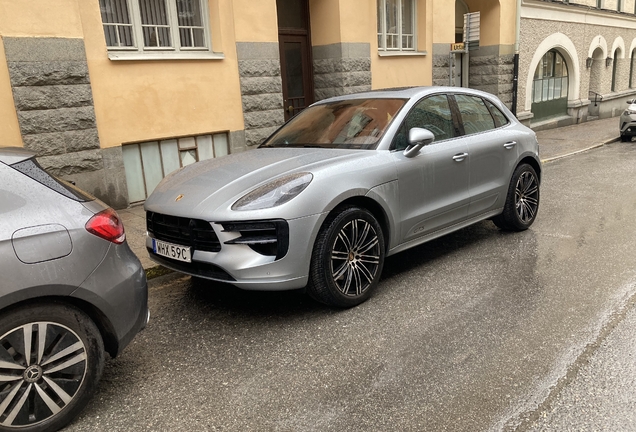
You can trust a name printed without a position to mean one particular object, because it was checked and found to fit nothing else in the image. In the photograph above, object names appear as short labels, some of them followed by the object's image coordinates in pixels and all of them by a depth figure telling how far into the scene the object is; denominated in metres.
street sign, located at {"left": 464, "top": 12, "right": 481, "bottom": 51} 11.62
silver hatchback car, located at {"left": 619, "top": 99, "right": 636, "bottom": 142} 14.65
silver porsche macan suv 3.76
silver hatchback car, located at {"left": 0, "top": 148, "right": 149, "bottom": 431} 2.61
